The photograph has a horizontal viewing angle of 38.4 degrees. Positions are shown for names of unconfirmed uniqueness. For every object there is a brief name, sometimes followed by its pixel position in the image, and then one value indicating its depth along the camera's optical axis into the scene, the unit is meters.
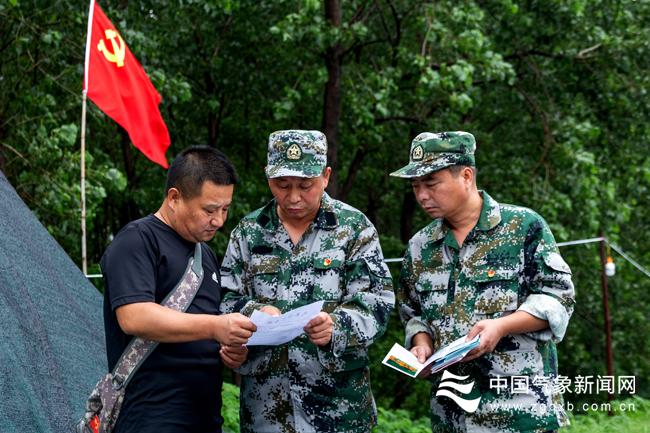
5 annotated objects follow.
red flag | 6.91
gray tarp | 3.83
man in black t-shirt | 2.91
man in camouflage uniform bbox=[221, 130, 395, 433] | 3.32
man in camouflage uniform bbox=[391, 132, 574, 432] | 3.31
